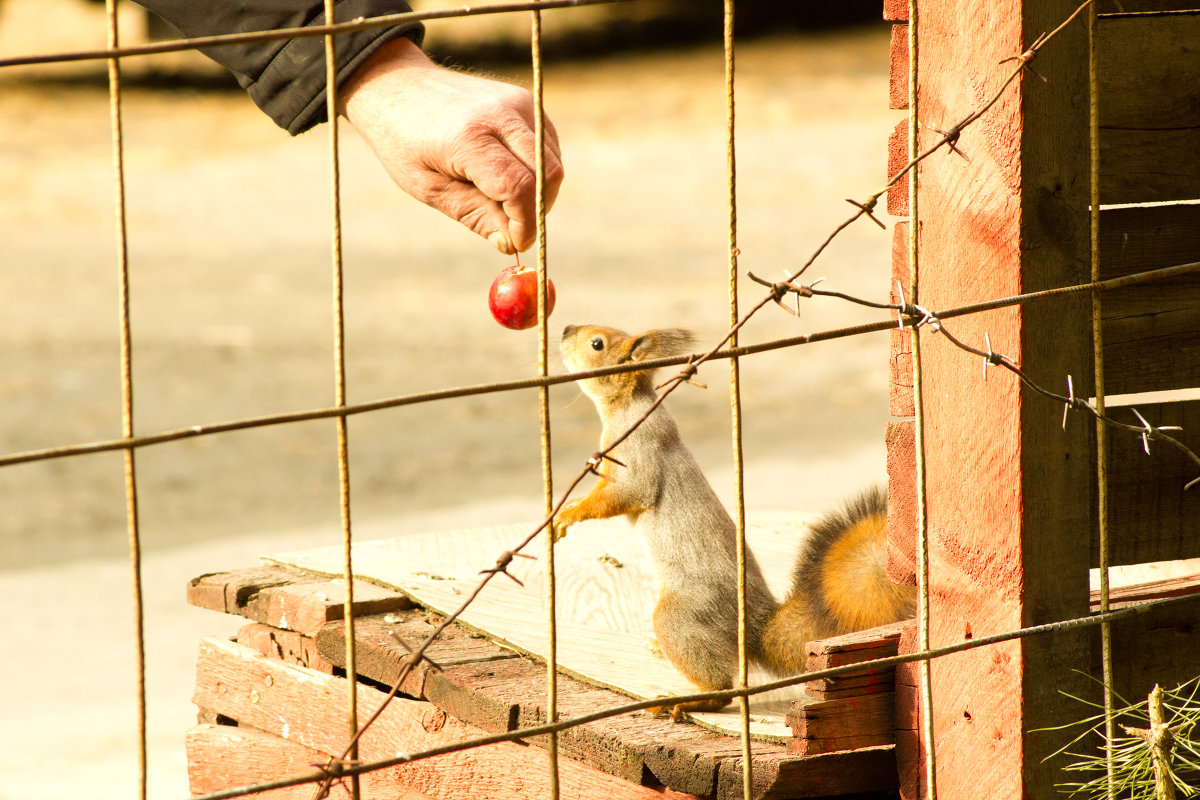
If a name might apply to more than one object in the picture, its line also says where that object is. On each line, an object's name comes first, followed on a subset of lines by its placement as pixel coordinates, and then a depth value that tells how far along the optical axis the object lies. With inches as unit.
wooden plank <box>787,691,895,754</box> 169.2
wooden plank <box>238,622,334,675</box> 224.5
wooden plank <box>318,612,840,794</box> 173.2
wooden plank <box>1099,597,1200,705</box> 169.0
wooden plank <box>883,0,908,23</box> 160.4
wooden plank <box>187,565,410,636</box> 221.6
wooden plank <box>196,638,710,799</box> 185.3
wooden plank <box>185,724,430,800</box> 217.6
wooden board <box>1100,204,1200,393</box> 165.5
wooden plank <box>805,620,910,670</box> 166.6
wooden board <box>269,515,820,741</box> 205.2
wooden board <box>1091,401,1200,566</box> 169.8
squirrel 190.5
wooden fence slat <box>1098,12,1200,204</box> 161.2
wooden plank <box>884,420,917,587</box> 166.7
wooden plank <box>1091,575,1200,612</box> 178.5
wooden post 151.6
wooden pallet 170.1
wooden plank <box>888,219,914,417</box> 163.6
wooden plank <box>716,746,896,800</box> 168.1
